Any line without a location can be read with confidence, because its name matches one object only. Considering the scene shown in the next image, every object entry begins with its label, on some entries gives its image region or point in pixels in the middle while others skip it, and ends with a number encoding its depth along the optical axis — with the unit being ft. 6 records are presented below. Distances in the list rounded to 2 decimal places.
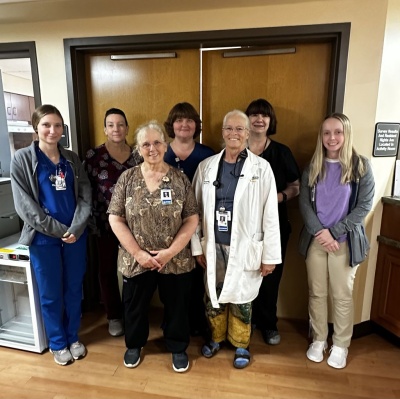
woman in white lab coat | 5.50
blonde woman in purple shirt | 5.76
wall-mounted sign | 6.40
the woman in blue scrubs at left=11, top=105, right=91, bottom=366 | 5.61
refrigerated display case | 6.30
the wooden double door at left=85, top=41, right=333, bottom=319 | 6.98
